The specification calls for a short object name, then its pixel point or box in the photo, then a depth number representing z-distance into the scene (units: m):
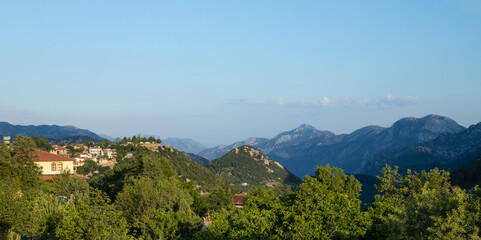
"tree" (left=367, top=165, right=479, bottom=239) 30.16
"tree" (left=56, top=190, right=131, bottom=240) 34.44
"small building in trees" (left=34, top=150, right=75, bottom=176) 97.25
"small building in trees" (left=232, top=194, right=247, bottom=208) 98.61
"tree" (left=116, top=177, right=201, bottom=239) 44.31
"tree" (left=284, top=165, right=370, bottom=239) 35.91
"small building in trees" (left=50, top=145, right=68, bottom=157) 149.38
